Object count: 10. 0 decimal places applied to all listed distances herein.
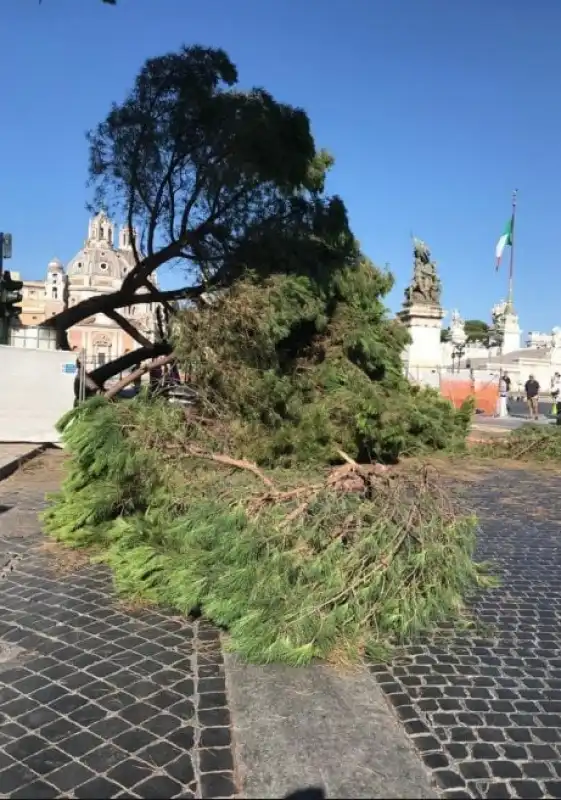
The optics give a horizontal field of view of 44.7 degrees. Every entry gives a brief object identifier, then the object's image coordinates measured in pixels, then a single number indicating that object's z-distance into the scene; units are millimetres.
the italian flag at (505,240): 45750
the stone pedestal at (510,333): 55594
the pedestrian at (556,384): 36875
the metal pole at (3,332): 14352
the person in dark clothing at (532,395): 24906
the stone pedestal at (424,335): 26688
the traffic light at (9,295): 12523
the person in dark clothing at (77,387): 12977
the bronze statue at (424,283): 27641
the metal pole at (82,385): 12797
